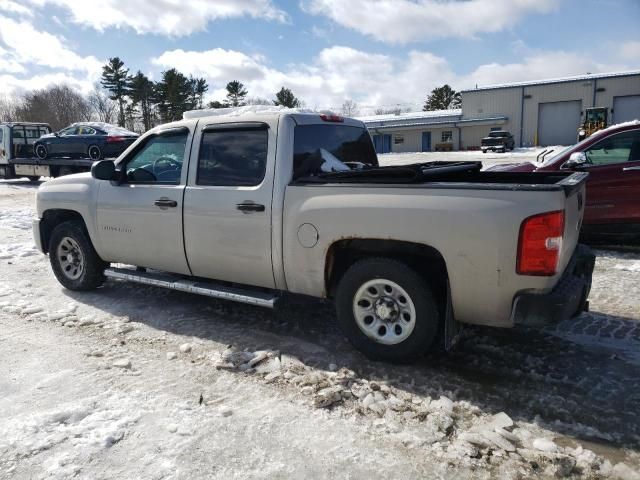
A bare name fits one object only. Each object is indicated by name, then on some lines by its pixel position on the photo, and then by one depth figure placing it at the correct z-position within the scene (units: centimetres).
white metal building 4244
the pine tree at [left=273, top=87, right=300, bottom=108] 6378
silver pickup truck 318
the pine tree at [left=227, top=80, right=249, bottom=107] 6531
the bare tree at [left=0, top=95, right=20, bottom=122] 8312
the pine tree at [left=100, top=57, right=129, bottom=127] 6306
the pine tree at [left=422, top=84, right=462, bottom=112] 7062
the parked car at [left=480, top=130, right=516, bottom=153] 3834
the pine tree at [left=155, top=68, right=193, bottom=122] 5844
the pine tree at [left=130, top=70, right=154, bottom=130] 6306
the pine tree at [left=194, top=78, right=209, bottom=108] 6656
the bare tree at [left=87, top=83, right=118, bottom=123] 7788
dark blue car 1855
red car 692
